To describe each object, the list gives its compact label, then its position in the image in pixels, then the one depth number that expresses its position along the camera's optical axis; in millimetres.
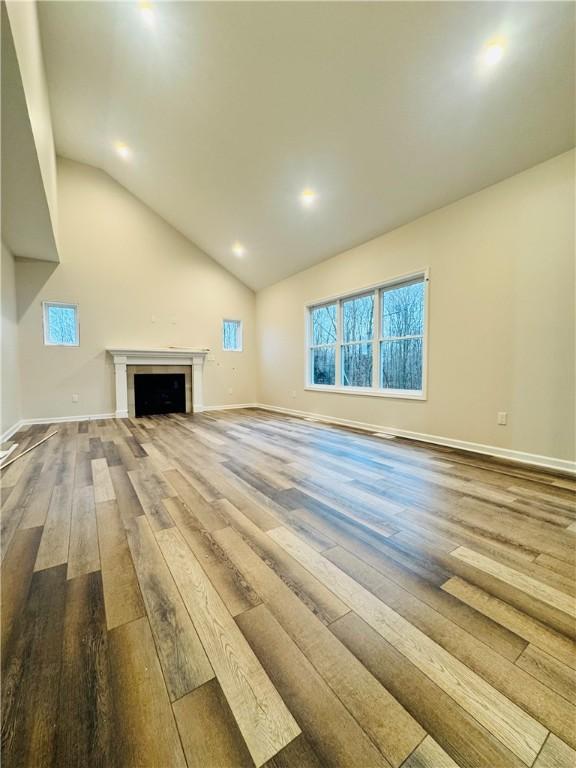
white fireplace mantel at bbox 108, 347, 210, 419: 5719
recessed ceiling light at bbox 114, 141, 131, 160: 4656
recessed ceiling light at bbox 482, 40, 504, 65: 2225
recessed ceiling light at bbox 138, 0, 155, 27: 2676
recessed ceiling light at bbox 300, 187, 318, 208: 4109
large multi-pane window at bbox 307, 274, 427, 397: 4043
